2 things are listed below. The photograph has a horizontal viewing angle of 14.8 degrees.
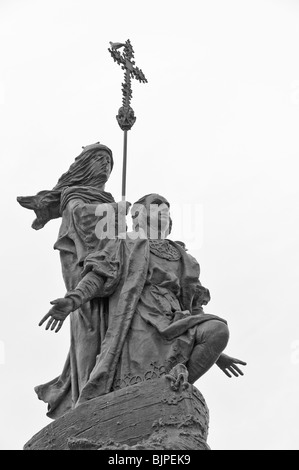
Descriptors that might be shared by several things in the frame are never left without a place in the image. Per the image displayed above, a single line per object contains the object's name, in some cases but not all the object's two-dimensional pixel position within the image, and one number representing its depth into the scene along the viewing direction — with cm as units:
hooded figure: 1382
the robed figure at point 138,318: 1317
